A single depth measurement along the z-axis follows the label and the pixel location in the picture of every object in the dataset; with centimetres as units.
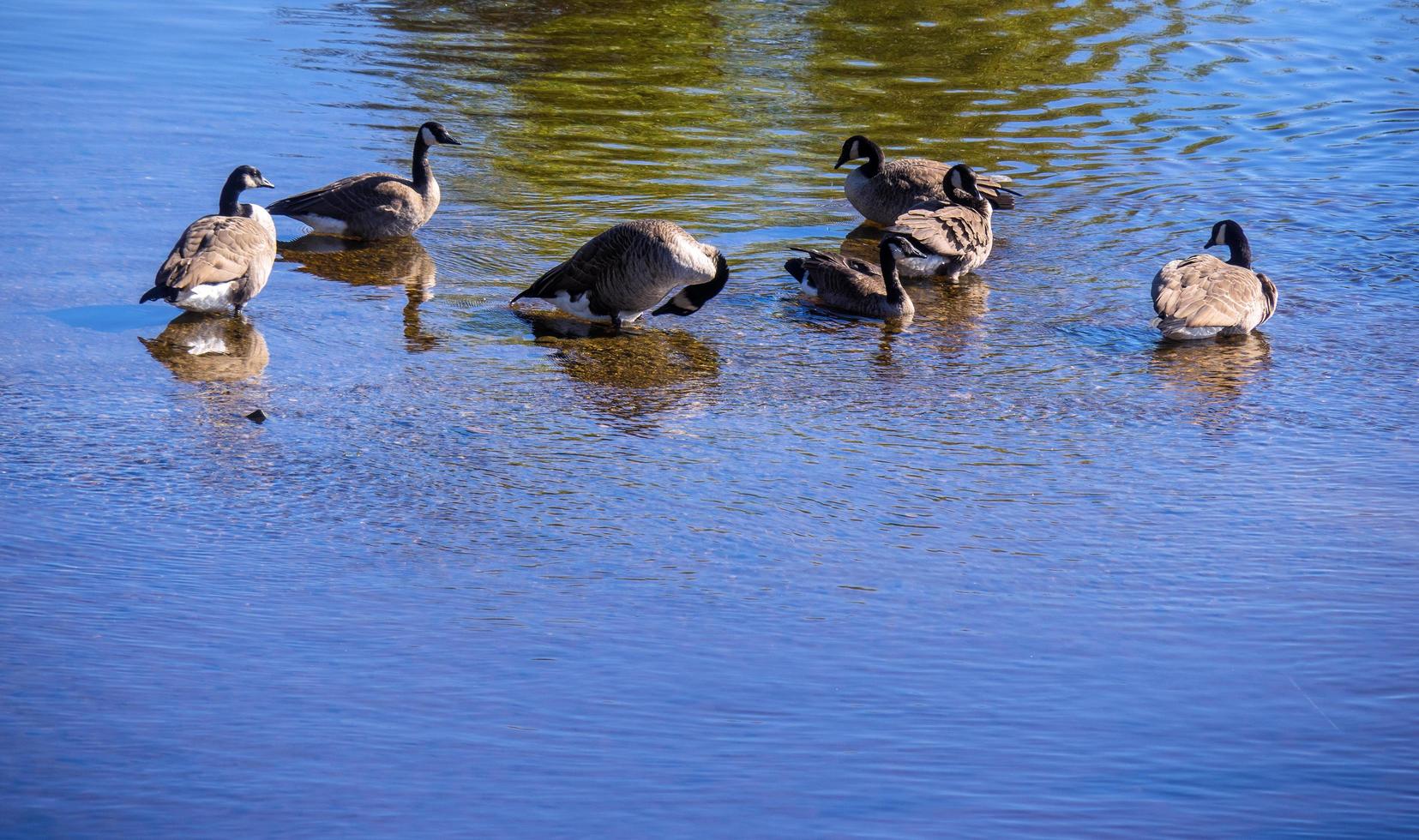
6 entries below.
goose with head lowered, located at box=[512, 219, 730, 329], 1894
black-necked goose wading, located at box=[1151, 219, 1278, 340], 1887
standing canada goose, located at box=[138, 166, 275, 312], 1872
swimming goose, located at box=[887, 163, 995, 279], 2183
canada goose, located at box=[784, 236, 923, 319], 2028
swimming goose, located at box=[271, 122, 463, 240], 2294
